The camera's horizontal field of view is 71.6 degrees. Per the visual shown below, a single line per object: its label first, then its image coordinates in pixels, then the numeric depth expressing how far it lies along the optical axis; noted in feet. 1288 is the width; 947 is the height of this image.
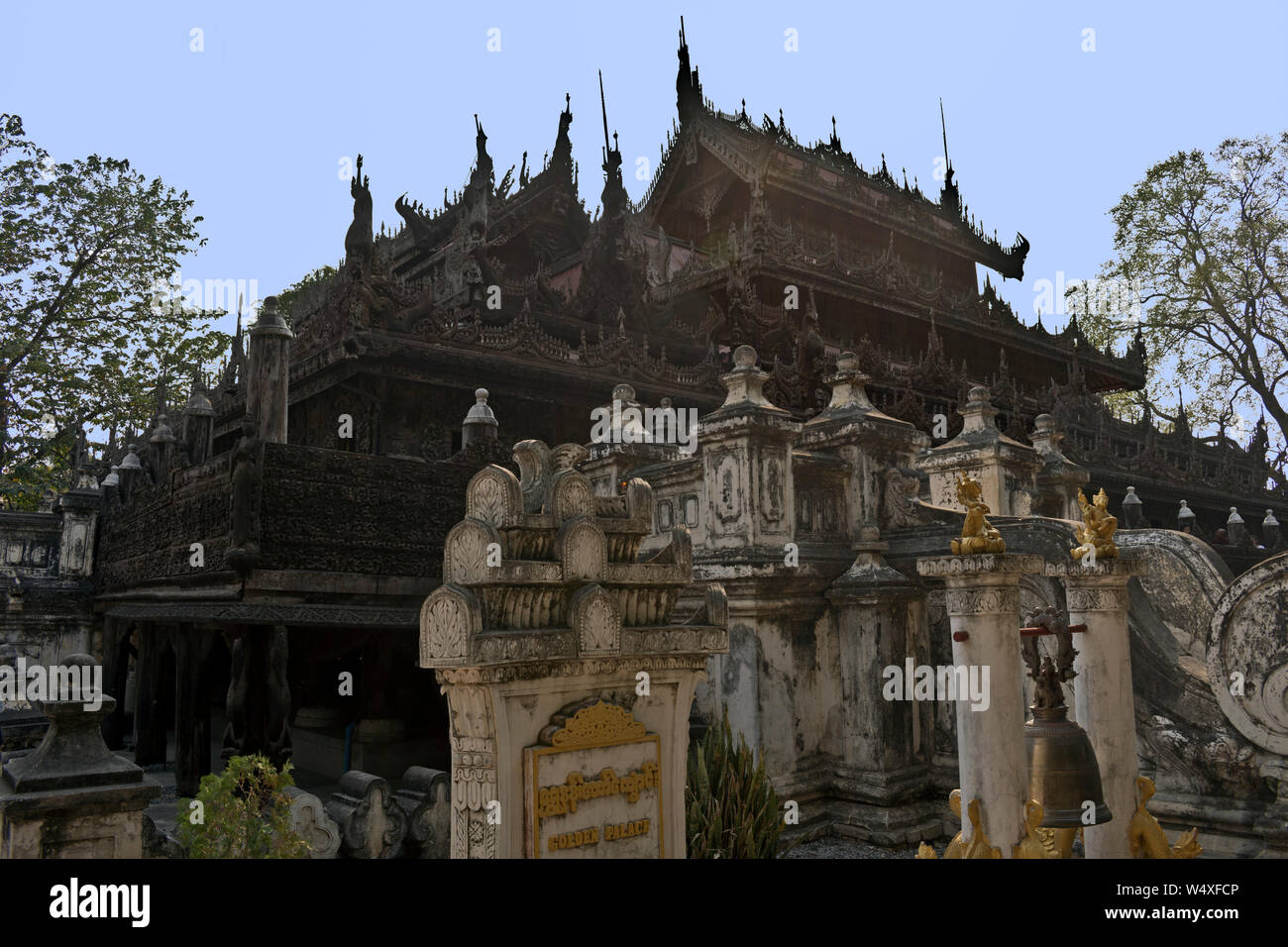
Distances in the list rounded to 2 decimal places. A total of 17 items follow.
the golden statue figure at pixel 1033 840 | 14.79
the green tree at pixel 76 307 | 66.80
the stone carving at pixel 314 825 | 17.46
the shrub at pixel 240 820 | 15.26
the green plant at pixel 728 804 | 21.25
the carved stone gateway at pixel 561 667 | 13.74
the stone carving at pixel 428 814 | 19.31
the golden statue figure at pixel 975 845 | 15.01
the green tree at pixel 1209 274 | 94.22
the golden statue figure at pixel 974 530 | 15.78
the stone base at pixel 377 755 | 33.76
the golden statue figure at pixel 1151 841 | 17.37
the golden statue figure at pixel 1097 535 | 18.11
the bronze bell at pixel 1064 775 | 15.48
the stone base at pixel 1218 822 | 21.04
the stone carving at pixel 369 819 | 18.51
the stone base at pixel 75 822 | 12.82
